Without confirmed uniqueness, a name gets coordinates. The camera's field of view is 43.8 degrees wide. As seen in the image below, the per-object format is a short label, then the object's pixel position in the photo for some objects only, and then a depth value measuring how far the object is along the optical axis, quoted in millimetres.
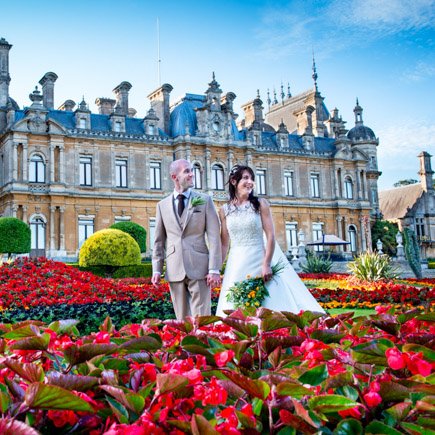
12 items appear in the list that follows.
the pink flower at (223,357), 1801
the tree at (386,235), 41438
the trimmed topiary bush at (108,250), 21344
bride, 6121
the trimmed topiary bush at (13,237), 24594
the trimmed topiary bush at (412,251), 20500
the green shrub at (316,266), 22484
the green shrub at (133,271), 22312
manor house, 30922
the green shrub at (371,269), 16109
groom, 5352
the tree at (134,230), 27828
